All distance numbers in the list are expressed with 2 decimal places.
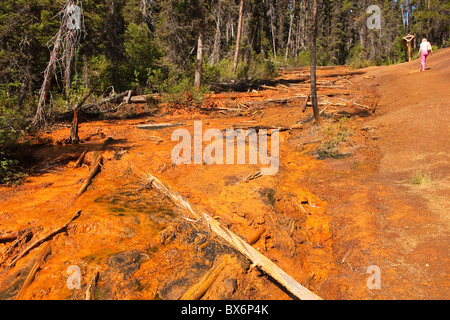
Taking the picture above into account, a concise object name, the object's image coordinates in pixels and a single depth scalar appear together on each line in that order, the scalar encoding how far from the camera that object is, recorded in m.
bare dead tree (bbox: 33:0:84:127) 7.64
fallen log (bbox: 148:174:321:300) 3.32
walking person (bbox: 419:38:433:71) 13.52
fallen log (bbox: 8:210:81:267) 3.63
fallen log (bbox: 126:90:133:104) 15.02
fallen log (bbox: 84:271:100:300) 3.09
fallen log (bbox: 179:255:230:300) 3.19
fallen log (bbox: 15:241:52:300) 3.12
